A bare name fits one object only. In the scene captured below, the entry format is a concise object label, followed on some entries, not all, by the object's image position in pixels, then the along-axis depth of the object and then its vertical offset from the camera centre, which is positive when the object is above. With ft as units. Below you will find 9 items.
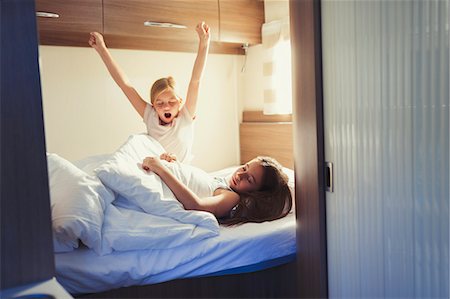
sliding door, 3.83 -0.36
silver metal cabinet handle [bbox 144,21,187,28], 8.21 +1.70
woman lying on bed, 6.06 -1.16
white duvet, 5.12 -1.21
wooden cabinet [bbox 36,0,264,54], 7.53 +1.75
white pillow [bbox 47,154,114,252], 4.90 -0.99
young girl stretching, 7.88 +0.16
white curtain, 9.43 +0.98
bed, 4.96 -1.74
